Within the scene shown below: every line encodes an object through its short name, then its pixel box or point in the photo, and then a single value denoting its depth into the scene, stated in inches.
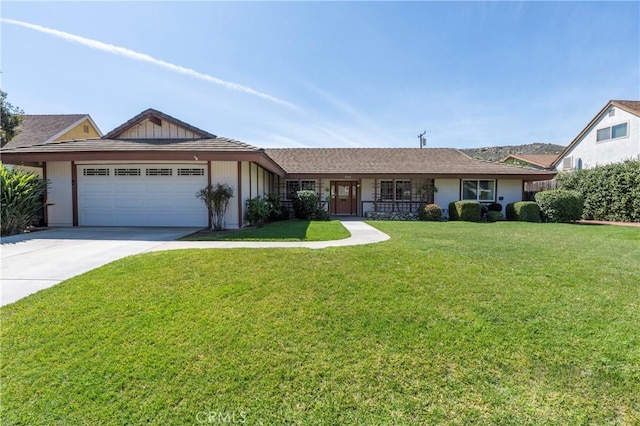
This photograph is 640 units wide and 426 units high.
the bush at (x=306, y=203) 590.6
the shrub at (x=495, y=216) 612.7
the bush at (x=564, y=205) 571.8
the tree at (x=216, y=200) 405.4
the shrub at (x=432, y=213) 628.4
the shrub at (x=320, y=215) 596.4
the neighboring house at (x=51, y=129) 766.5
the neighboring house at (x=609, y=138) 677.9
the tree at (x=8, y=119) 709.9
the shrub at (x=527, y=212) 588.7
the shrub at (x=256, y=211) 444.8
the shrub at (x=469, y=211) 601.0
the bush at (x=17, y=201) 356.2
